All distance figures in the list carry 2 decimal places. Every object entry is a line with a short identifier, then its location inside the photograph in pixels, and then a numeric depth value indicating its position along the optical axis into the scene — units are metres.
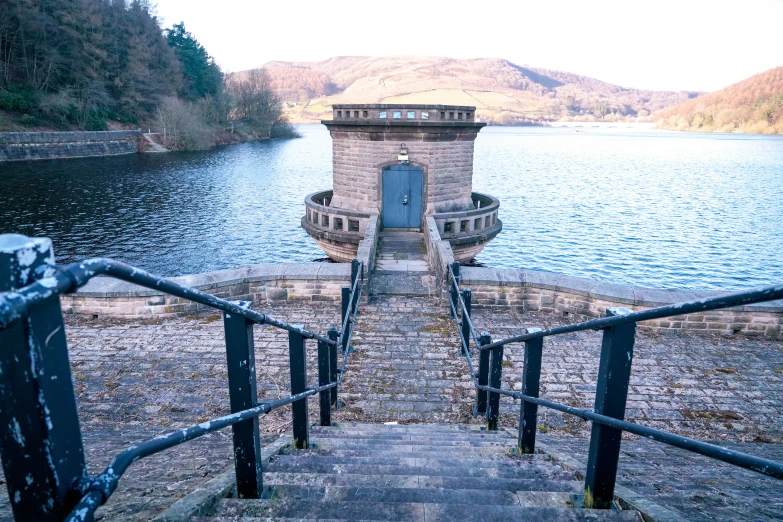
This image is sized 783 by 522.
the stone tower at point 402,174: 16.16
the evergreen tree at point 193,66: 76.82
